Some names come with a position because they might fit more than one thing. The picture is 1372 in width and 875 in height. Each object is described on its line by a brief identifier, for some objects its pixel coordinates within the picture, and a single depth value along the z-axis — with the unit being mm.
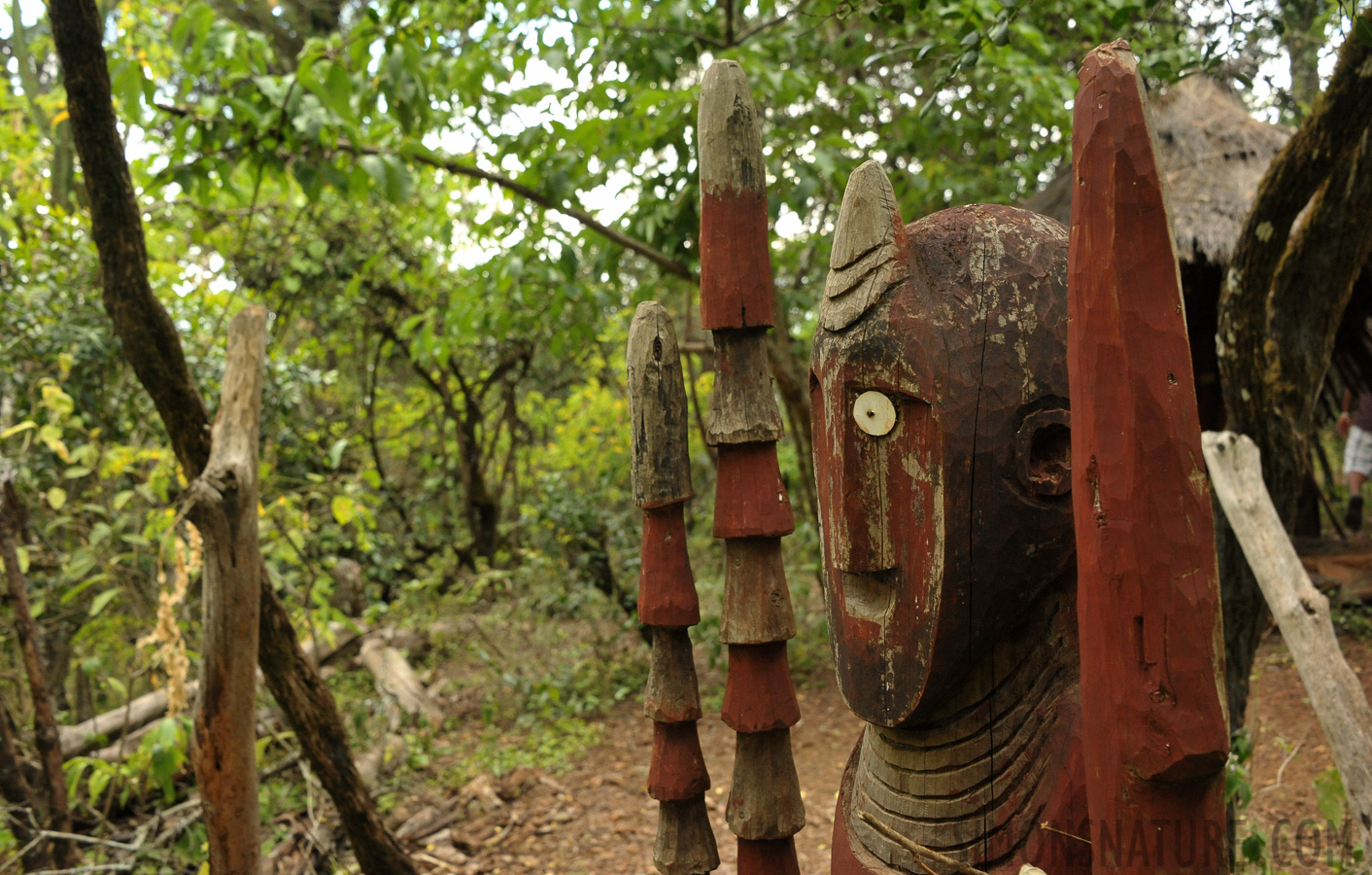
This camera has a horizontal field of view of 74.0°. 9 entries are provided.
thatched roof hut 5164
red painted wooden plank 875
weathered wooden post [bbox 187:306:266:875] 2373
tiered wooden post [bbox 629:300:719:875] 1603
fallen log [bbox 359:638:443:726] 5109
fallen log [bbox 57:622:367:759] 3795
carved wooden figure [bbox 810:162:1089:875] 1207
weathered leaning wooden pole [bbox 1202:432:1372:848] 2303
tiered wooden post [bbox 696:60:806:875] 1539
